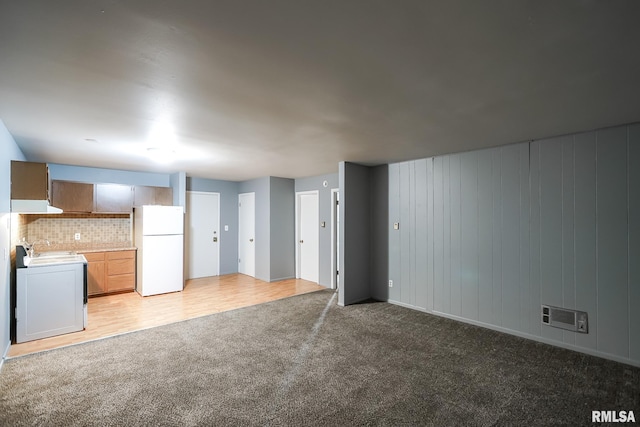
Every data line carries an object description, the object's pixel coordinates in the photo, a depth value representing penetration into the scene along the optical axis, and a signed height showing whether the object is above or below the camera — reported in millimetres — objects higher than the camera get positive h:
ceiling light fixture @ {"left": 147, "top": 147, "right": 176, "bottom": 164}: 4040 +910
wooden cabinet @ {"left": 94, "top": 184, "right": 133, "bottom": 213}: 5430 +354
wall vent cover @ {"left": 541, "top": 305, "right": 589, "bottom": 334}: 3156 -1133
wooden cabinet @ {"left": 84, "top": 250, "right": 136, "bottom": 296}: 5277 -992
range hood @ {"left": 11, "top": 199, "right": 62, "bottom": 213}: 3336 +131
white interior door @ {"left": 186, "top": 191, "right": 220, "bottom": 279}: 6766 -412
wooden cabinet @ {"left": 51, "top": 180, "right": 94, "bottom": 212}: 5082 +371
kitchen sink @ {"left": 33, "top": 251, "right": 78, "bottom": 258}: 4630 -595
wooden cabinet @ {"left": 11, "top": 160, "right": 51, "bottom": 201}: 3336 +420
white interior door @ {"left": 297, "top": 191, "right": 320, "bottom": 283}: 6422 -448
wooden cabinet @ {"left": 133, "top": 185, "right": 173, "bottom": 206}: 5812 +427
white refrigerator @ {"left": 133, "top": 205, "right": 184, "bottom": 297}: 5449 -586
